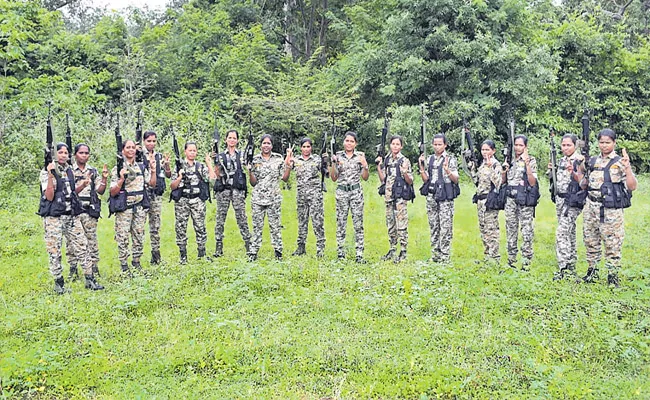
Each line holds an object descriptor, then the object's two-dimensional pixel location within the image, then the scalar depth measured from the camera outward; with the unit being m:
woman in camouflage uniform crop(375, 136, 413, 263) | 10.09
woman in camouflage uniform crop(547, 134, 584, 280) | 8.92
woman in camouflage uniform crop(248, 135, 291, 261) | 10.15
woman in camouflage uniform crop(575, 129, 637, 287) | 8.16
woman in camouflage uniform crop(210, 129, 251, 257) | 10.35
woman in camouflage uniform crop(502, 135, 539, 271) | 9.43
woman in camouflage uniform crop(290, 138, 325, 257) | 10.53
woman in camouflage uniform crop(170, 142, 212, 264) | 10.01
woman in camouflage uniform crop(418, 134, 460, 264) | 9.80
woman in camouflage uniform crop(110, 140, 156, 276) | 9.16
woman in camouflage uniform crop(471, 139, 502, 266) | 9.84
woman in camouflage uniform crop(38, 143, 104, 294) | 8.45
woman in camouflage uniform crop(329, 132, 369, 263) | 10.15
